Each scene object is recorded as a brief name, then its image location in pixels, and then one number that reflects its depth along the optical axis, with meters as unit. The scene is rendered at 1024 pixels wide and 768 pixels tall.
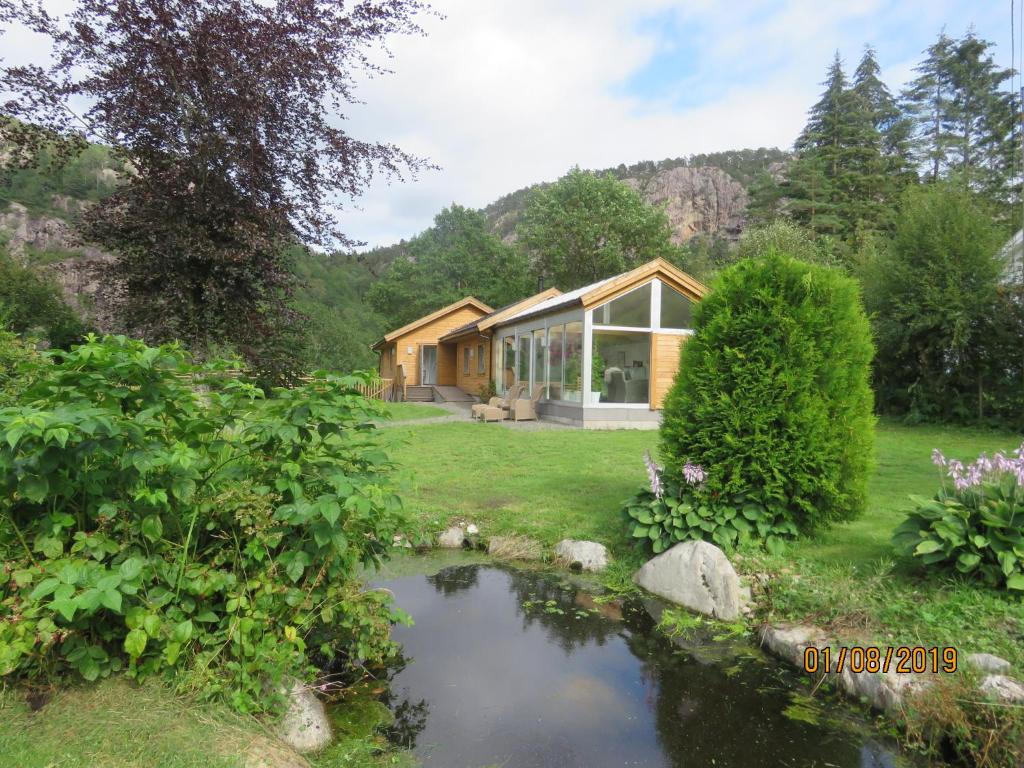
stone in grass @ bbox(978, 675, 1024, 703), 2.65
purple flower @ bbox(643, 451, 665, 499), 4.97
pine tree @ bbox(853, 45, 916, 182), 36.03
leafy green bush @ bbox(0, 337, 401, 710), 2.24
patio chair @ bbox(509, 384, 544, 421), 16.27
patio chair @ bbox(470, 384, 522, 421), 16.45
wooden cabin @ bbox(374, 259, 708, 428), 14.59
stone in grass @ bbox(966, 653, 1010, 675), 2.89
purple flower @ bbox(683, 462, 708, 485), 4.77
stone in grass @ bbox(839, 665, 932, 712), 2.95
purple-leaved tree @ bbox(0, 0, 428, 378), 6.50
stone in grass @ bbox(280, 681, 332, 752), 2.62
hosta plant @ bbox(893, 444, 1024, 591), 3.60
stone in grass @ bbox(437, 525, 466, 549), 5.73
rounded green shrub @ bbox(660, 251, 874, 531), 4.76
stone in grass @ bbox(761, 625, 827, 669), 3.55
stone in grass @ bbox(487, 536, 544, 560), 5.42
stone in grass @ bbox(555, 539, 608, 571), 5.14
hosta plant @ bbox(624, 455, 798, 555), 4.81
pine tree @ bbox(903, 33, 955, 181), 34.00
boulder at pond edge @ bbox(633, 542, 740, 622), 4.22
